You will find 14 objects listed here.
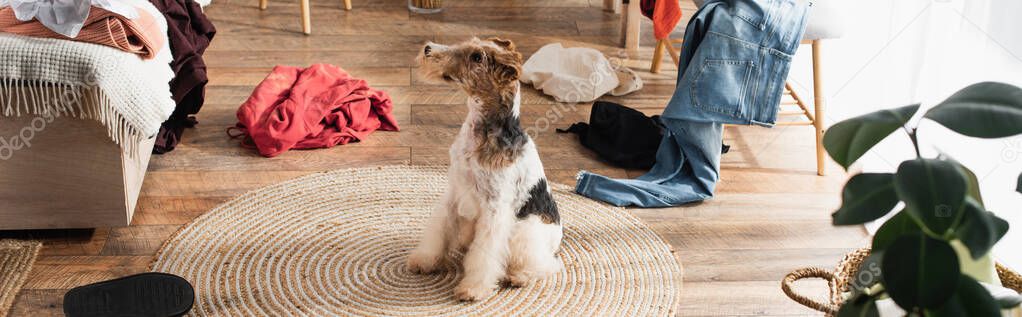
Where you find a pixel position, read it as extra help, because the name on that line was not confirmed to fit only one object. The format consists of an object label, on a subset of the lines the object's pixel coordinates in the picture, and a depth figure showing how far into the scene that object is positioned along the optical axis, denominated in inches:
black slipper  77.4
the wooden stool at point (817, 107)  107.1
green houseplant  47.8
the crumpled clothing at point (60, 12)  82.5
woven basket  67.2
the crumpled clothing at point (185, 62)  103.3
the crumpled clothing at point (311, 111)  111.3
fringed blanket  81.0
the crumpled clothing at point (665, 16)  116.4
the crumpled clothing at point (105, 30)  83.0
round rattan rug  83.6
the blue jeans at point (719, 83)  101.7
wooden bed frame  83.8
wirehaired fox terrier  73.0
